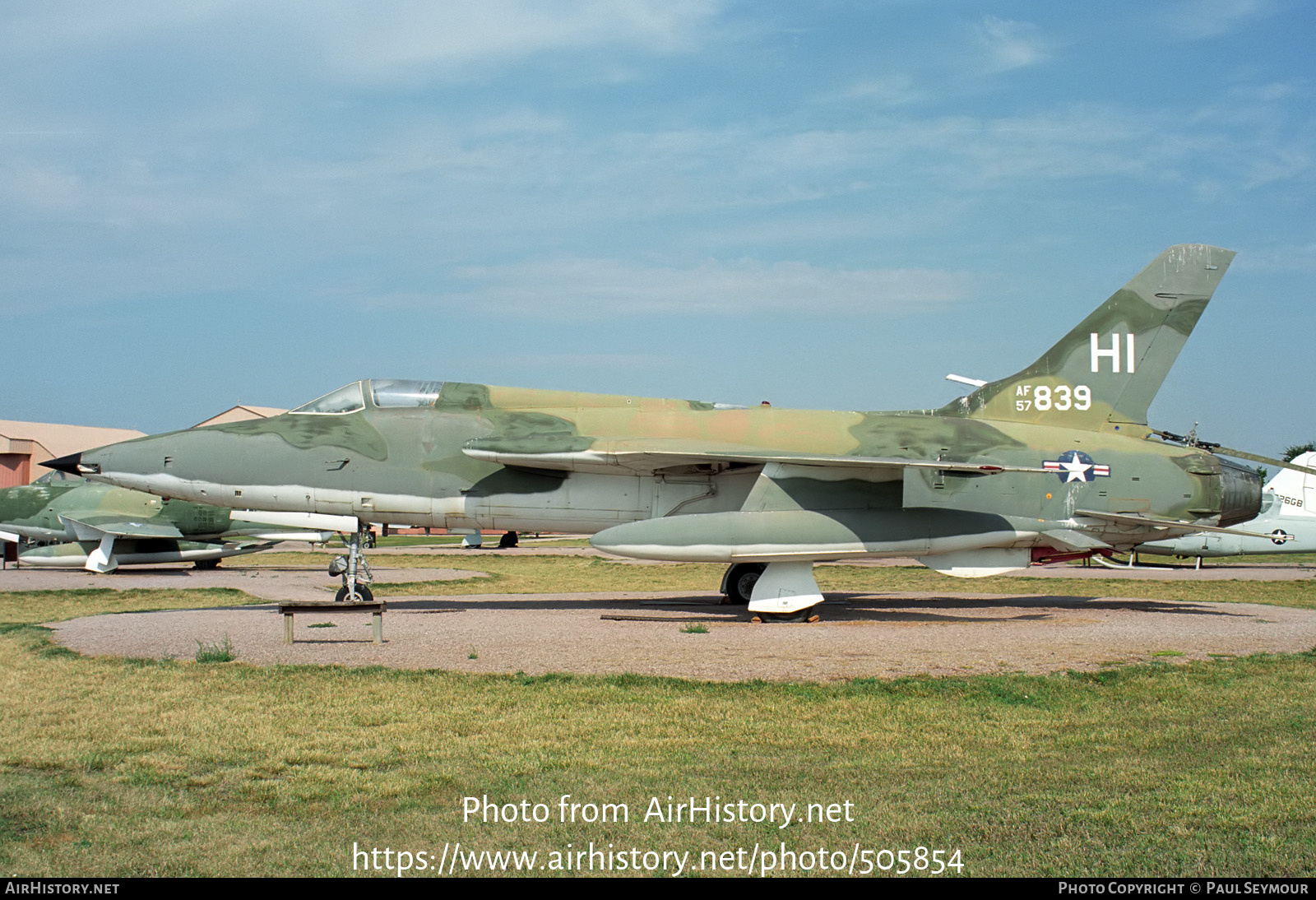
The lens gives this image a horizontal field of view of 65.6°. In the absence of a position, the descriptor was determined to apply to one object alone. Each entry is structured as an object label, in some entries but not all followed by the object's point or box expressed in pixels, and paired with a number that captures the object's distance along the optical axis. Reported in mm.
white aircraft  30016
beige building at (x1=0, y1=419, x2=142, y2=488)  70250
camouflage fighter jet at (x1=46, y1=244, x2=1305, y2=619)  14062
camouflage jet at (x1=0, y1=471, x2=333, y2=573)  25438
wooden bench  11187
